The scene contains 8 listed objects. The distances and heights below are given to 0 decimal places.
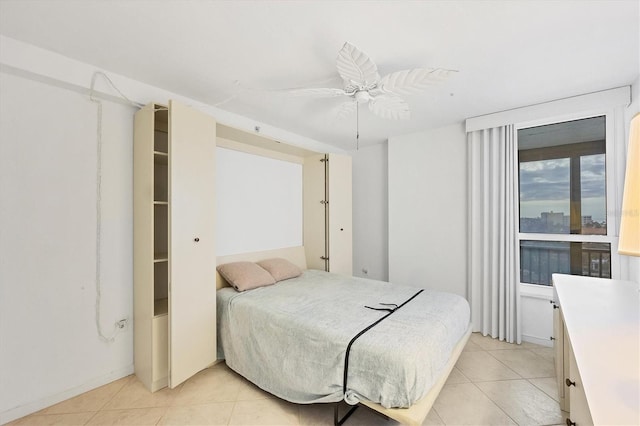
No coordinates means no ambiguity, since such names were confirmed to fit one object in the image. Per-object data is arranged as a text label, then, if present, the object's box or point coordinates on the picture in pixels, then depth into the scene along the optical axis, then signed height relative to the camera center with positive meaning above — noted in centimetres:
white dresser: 74 -52
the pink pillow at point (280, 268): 306 -67
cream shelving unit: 207 -32
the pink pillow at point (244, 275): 264 -65
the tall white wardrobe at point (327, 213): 376 -2
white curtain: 295 -25
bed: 155 -89
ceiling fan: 165 +91
